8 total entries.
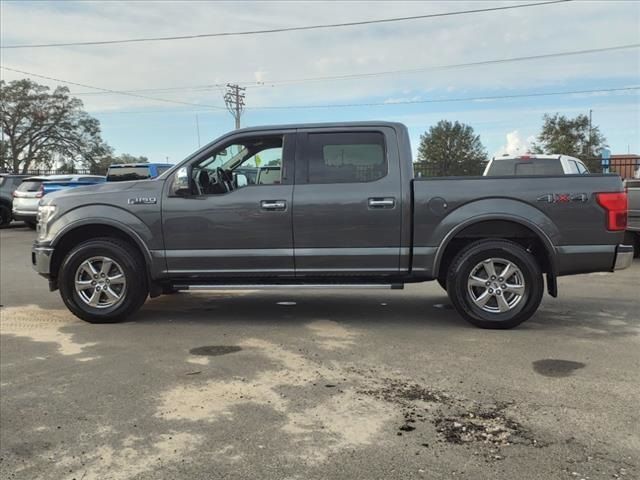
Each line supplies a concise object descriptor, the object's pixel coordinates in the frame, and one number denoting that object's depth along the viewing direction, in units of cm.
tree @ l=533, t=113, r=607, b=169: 5097
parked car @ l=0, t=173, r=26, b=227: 1952
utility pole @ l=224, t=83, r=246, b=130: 5743
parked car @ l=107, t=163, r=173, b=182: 1714
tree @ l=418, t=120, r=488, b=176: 7344
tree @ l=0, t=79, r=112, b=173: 5219
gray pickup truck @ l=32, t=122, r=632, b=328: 573
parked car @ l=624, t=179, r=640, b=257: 1002
